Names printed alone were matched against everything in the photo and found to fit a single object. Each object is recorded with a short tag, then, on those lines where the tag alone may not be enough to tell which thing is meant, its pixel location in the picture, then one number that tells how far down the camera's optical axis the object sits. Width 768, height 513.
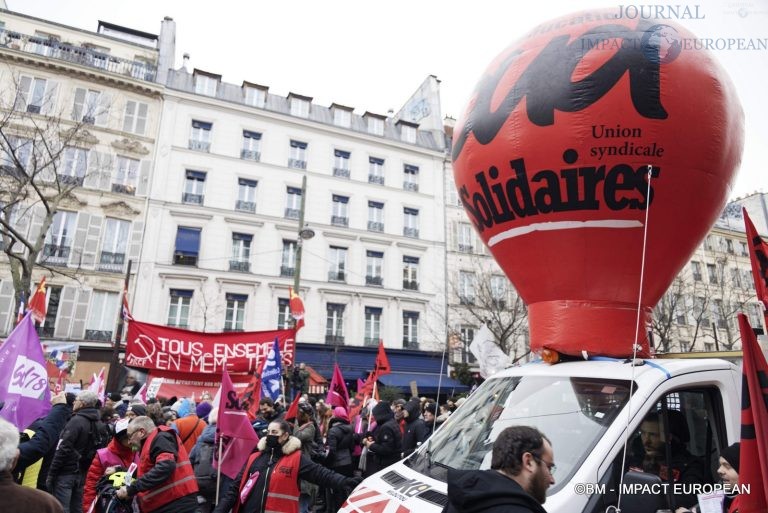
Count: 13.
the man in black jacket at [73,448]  5.43
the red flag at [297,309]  11.82
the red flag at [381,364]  11.38
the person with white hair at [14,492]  2.14
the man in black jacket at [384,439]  7.10
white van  2.69
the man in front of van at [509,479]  1.76
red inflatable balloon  4.18
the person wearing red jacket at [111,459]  4.79
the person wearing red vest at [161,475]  4.01
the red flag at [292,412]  6.72
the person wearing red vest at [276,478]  4.12
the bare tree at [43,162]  20.56
